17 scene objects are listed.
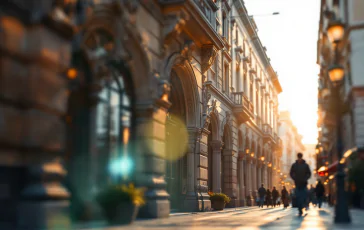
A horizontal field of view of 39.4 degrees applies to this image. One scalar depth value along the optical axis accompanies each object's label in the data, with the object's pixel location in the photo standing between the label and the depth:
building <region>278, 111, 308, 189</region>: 96.19
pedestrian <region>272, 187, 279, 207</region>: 37.85
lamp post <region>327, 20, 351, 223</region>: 12.04
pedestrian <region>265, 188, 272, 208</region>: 37.50
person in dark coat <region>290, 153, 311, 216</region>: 16.02
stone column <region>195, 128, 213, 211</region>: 20.84
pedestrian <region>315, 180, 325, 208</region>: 29.36
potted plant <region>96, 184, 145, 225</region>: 11.09
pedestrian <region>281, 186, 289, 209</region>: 33.25
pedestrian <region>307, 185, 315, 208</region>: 39.23
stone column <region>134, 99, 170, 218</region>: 14.72
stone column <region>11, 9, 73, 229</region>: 8.83
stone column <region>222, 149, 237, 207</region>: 29.75
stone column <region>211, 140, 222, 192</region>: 26.11
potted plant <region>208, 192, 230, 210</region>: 23.12
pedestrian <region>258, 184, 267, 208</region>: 34.66
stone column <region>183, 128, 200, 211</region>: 20.33
